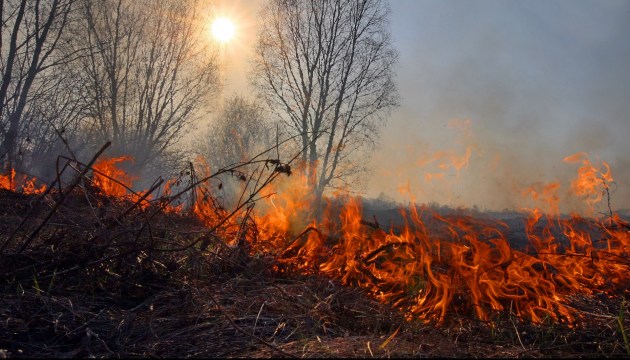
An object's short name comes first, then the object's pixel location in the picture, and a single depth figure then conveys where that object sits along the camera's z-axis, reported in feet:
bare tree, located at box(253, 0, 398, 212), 50.70
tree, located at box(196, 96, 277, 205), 102.89
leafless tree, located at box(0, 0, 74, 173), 32.68
